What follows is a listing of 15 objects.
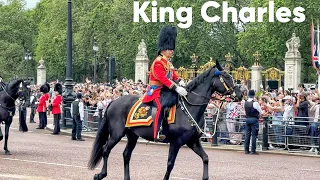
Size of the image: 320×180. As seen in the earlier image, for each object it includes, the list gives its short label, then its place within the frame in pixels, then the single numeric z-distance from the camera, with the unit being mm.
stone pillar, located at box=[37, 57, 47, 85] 70000
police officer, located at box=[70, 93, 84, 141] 24125
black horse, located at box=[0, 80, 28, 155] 17812
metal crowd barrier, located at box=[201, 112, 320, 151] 19703
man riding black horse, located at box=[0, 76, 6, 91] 18141
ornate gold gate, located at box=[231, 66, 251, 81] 44338
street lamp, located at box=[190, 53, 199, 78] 46131
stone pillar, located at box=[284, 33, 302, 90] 43188
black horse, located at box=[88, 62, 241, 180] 12008
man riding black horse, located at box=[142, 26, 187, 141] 12031
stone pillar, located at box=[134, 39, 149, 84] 51469
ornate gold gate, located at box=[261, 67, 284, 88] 44406
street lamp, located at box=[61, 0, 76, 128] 27453
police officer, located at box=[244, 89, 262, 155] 19875
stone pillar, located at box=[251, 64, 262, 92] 44875
